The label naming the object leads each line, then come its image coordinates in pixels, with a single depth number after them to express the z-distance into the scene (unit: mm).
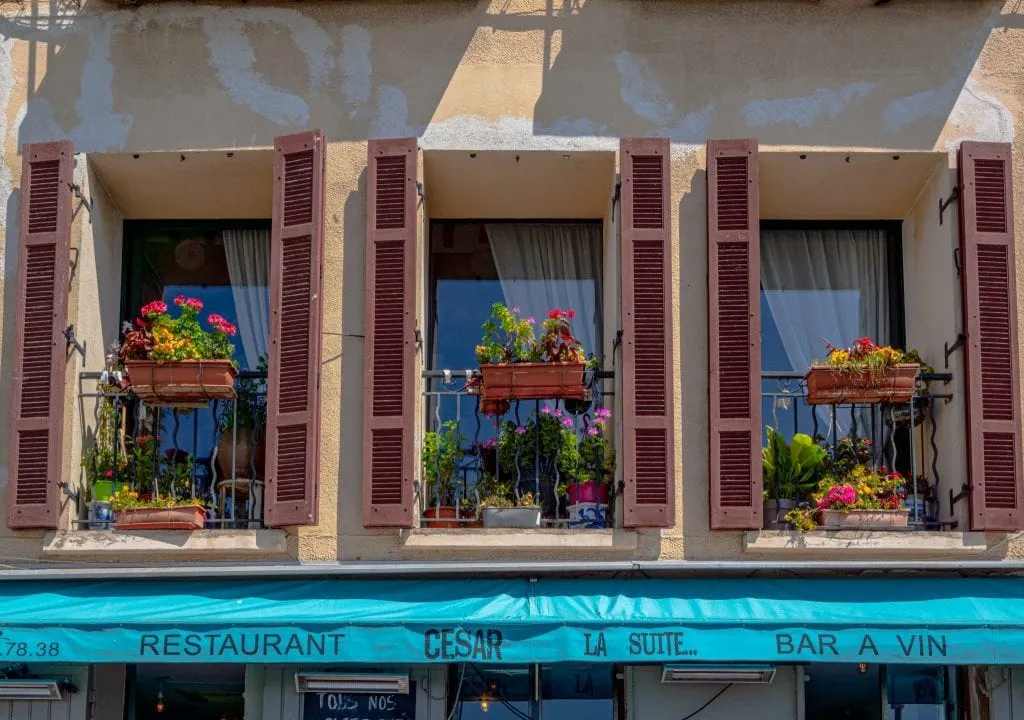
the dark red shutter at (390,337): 11766
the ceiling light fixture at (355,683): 11609
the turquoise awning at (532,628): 10969
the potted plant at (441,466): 12281
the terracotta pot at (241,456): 12562
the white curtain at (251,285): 13344
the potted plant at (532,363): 12000
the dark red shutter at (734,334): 11742
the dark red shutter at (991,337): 11789
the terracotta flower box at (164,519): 11883
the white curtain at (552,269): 13430
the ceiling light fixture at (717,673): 11469
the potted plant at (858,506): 11836
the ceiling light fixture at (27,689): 11664
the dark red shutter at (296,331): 11789
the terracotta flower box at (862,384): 12039
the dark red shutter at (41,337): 11922
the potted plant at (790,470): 12273
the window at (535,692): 11969
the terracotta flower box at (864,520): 11820
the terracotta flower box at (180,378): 12094
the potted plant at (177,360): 12102
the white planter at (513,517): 11898
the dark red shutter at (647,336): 11758
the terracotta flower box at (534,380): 11992
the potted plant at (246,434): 12570
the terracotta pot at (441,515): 12148
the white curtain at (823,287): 13375
